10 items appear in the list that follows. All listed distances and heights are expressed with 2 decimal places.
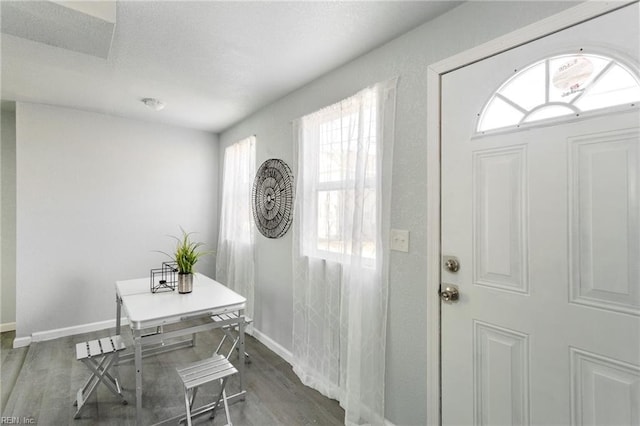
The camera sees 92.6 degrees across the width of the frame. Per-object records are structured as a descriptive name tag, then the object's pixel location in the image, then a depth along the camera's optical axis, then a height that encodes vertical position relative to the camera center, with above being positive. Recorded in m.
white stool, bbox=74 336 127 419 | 1.99 -0.92
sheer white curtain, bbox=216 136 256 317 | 3.37 -0.09
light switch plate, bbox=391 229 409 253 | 1.78 -0.15
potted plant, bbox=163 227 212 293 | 2.35 -0.42
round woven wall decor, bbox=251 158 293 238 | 2.80 +0.16
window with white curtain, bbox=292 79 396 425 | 1.89 -0.25
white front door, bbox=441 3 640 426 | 1.09 -0.15
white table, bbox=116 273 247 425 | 1.80 -0.61
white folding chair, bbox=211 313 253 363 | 2.23 -0.86
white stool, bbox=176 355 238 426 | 1.80 -0.98
